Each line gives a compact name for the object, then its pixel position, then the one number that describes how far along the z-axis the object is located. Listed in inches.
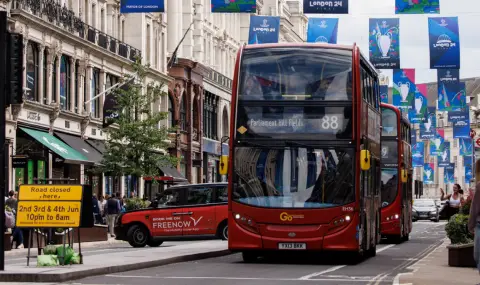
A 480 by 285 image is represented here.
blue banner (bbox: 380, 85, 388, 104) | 2478.2
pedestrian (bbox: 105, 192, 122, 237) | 1841.8
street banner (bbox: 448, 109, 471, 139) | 2729.6
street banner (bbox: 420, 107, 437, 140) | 3280.0
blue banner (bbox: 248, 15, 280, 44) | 1926.7
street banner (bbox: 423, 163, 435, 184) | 4402.1
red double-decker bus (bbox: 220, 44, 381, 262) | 1002.7
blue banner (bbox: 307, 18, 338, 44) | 1829.5
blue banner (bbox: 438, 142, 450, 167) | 3708.2
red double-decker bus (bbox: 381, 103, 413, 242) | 1549.0
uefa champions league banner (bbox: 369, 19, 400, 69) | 1752.0
